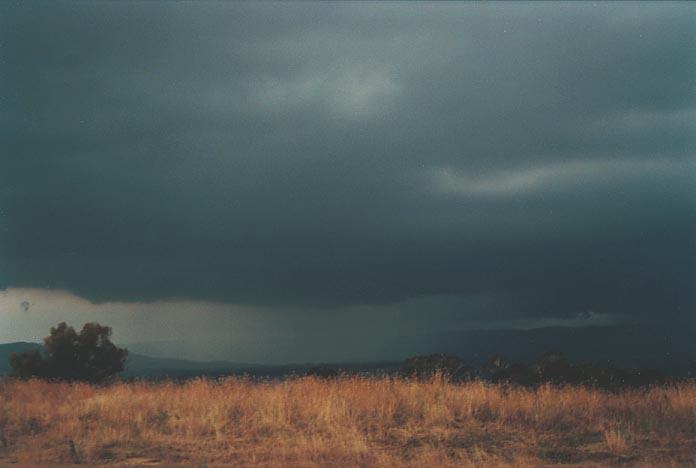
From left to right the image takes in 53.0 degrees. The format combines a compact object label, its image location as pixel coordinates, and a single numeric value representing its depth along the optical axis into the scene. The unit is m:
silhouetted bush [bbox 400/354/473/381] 28.36
